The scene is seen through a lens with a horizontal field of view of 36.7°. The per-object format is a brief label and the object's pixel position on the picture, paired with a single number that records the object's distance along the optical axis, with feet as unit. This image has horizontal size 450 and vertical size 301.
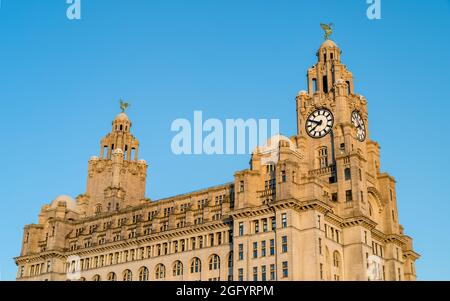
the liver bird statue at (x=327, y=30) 500.33
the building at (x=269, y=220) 385.50
